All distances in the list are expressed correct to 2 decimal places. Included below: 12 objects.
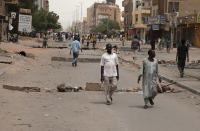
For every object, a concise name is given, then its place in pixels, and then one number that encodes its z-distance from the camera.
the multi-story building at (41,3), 174.62
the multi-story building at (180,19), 65.50
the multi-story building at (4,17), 65.19
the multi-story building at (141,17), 113.06
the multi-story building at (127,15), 135.38
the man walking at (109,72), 12.48
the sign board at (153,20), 88.68
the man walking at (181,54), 20.58
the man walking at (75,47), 26.88
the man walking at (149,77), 12.01
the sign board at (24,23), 43.53
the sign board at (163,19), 83.50
